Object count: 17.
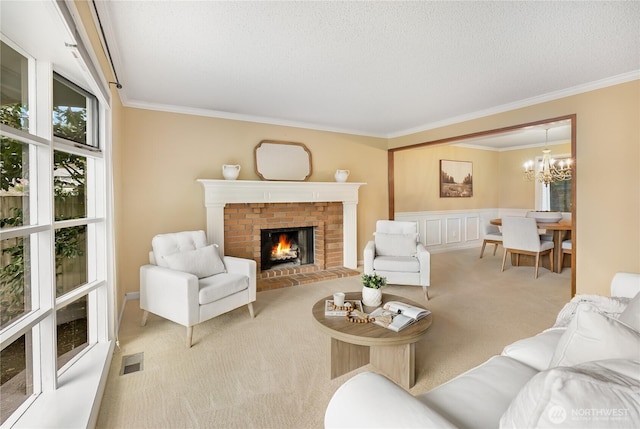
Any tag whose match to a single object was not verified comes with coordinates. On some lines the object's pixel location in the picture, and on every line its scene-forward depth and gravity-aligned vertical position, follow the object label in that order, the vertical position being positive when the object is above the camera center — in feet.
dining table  15.19 -1.43
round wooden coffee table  5.90 -2.85
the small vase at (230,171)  12.71 +1.67
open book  6.32 -2.29
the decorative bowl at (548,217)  15.92 -0.37
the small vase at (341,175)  15.49 +1.81
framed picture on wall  21.26 +2.25
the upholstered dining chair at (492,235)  17.99 -1.46
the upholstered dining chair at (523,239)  14.85 -1.45
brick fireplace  12.84 -0.36
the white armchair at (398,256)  11.76 -1.86
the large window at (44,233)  4.43 -0.35
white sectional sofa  1.98 -1.50
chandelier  16.58 +2.07
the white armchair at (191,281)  8.03 -2.00
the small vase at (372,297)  7.55 -2.12
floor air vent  6.88 -3.51
